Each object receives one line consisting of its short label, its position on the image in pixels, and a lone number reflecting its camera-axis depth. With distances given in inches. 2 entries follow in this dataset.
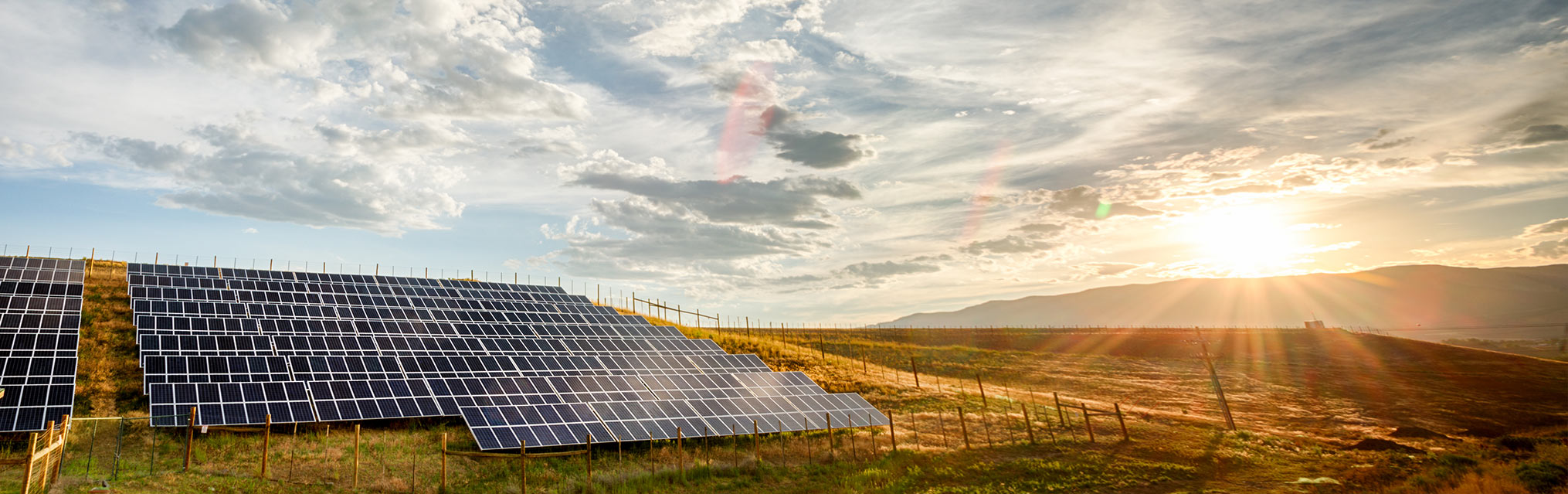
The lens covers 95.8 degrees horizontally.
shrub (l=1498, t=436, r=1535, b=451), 1582.2
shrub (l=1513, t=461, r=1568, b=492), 1135.6
